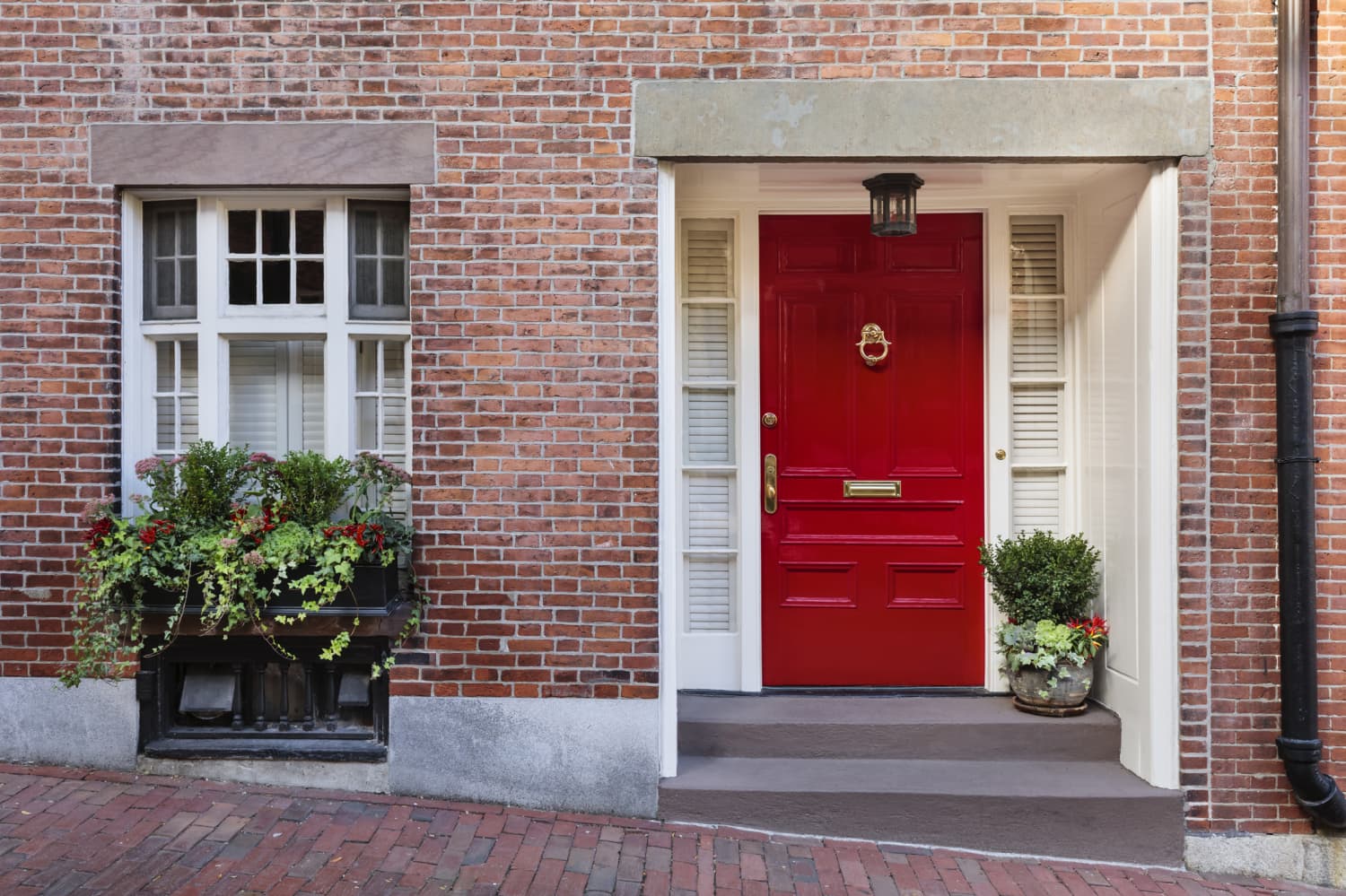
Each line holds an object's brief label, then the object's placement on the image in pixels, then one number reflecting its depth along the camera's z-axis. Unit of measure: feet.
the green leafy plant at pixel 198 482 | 14.03
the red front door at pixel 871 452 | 16.97
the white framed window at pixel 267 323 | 15.08
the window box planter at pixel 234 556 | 13.62
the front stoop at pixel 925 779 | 13.94
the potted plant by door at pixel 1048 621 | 15.23
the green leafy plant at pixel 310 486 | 14.05
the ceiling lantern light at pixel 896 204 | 15.19
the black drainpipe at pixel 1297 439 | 13.57
